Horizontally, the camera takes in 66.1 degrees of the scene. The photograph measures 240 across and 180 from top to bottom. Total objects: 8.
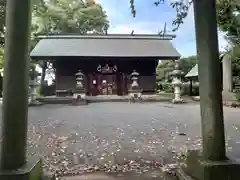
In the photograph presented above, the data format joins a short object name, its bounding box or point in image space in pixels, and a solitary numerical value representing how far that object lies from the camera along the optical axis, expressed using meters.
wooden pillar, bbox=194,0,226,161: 1.75
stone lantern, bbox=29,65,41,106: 9.87
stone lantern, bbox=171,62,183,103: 10.34
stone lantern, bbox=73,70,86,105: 10.33
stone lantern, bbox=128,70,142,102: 11.19
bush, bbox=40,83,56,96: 14.94
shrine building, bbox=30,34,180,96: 12.22
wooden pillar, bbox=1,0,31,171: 1.58
